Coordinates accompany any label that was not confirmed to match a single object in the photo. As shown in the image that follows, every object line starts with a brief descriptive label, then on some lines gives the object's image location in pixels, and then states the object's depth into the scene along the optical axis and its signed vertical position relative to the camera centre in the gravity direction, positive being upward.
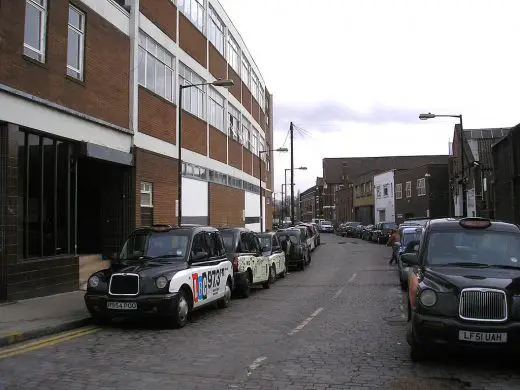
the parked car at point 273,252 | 18.05 -1.15
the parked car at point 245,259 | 13.99 -1.09
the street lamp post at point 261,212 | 36.47 +0.48
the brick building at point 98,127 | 12.10 +2.78
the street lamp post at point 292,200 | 46.12 +1.64
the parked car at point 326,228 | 82.38 -1.57
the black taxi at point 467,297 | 6.20 -0.95
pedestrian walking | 20.38 -1.07
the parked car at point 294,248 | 23.03 -1.29
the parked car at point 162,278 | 9.51 -1.09
